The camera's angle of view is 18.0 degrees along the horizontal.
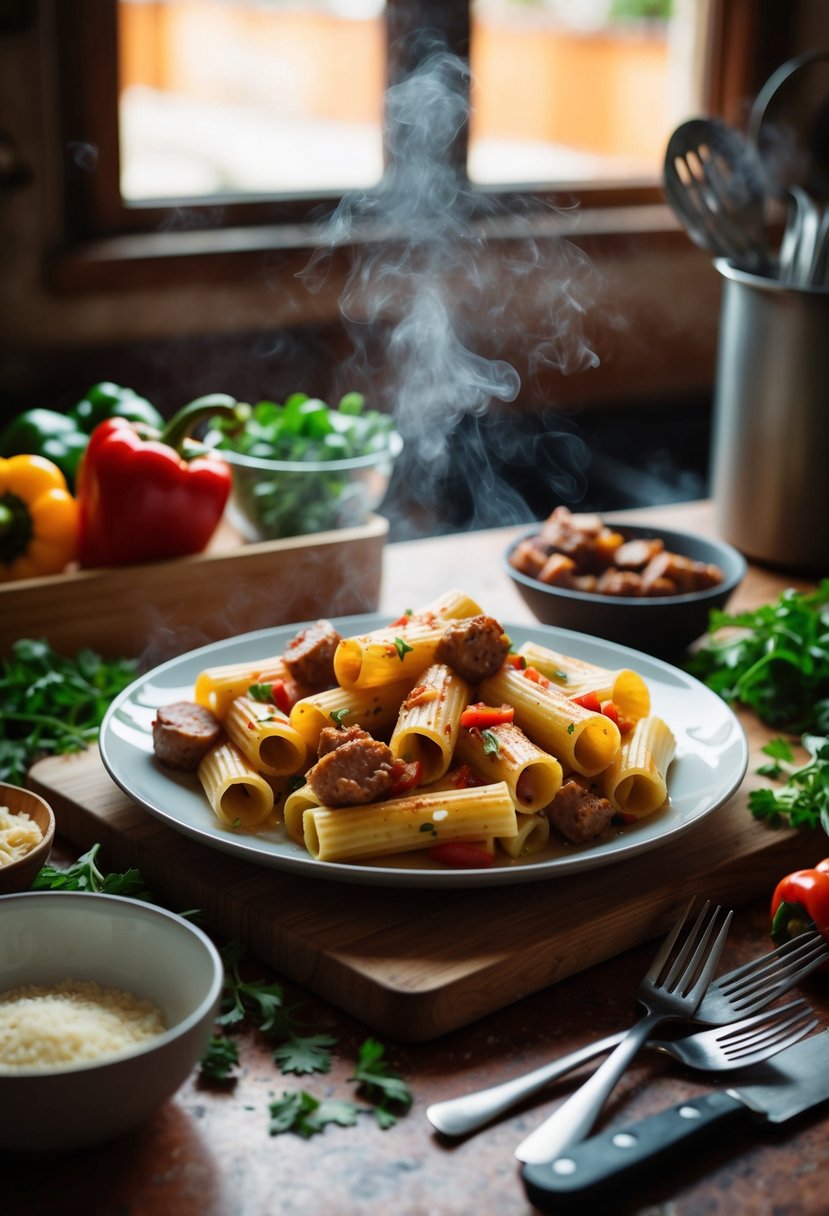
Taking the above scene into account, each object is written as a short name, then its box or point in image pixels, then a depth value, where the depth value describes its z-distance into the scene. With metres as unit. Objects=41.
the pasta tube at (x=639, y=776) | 1.21
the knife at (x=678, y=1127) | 1.03
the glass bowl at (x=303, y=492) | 1.47
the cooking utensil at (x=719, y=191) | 1.54
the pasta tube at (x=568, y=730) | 1.22
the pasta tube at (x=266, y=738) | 1.22
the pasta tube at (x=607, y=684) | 1.27
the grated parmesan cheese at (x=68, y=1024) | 1.08
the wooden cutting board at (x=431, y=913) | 1.14
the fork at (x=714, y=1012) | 1.10
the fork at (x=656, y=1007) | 1.09
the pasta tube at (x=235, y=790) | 1.20
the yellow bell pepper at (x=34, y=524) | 1.42
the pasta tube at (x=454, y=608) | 1.30
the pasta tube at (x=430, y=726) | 1.21
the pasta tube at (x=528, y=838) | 1.19
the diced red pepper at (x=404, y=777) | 1.19
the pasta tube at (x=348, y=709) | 1.23
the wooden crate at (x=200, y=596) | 1.39
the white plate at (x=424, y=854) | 1.16
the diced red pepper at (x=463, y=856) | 1.18
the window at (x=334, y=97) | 1.85
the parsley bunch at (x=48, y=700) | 1.30
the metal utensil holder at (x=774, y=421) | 1.49
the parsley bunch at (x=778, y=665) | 1.36
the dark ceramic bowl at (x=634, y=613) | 1.38
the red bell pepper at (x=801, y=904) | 1.18
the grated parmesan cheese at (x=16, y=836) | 1.17
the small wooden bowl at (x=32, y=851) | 1.15
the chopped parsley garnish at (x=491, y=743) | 1.21
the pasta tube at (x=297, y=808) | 1.19
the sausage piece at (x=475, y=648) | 1.25
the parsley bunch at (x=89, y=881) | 1.19
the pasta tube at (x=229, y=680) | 1.26
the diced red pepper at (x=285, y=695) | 1.26
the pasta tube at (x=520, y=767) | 1.20
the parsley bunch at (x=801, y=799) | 1.25
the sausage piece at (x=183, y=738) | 1.24
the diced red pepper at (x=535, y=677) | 1.26
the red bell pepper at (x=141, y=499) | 1.43
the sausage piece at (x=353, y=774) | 1.18
